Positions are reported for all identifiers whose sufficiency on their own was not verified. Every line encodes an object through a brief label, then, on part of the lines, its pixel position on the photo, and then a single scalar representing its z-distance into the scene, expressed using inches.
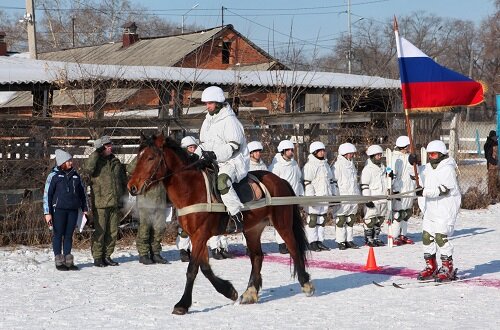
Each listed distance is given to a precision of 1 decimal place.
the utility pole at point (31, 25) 1206.9
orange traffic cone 515.2
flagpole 490.4
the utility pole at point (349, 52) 2044.8
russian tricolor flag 514.6
